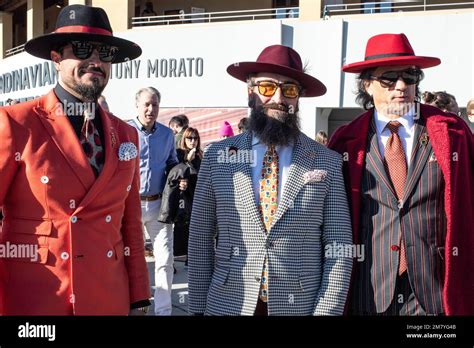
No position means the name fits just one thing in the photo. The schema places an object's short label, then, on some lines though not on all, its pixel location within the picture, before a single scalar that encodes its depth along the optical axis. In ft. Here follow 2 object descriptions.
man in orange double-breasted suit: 7.66
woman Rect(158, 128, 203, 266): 16.92
